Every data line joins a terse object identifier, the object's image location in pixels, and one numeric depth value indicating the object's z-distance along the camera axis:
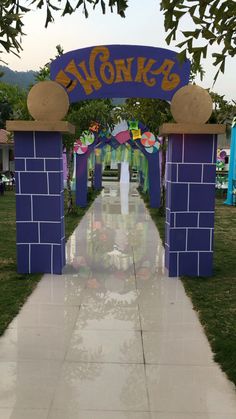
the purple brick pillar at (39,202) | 6.66
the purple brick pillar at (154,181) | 16.97
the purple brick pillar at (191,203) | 6.63
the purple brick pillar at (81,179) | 16.75
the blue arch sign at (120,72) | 6.67
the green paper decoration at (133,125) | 15.91
